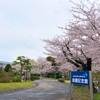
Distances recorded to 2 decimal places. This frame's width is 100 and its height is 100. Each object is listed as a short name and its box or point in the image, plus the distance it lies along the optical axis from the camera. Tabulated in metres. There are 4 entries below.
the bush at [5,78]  16.47
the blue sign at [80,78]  4.41
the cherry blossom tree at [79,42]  5.65
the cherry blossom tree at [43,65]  32.19
